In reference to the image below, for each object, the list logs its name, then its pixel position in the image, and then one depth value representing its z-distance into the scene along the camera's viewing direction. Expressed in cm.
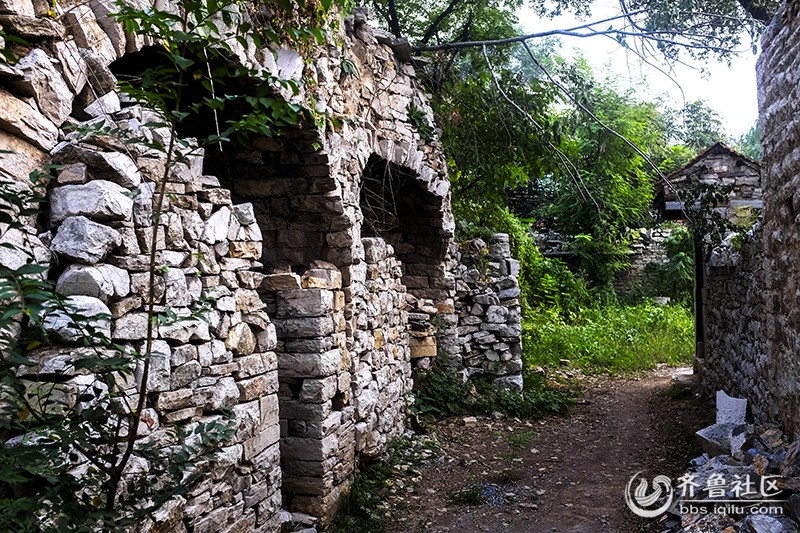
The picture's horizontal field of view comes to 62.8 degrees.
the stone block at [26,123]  245
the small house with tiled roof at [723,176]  861
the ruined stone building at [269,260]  265
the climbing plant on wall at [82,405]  190
